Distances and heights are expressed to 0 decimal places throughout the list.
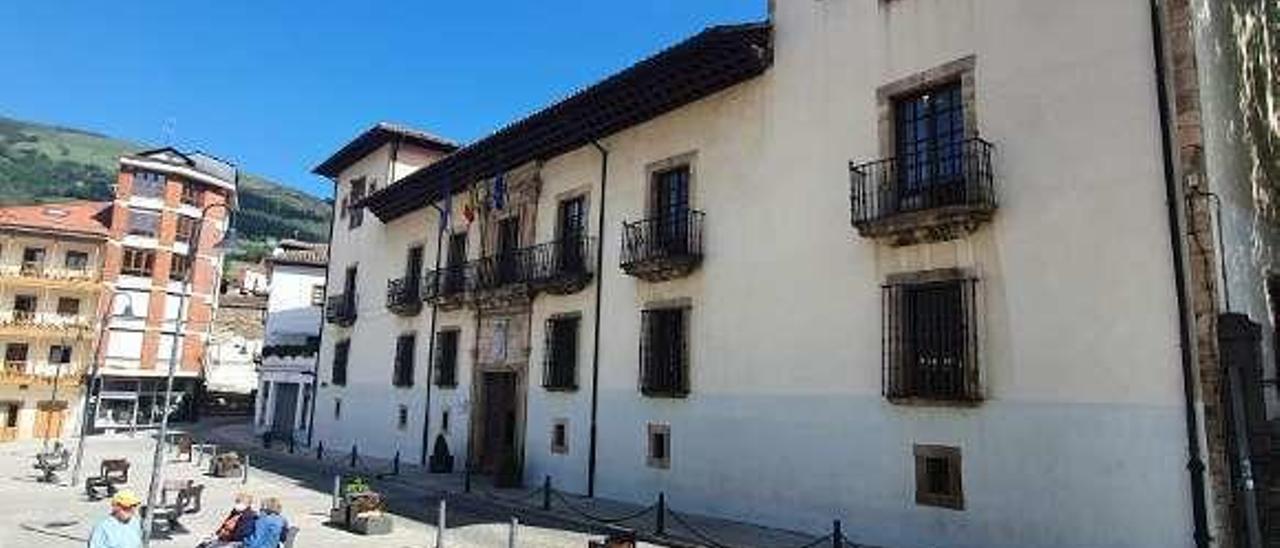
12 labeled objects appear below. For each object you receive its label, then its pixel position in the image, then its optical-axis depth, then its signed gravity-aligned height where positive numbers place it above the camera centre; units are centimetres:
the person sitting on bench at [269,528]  1105 -163
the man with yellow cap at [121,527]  883 -136
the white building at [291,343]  3894 +273
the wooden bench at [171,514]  1548 -210
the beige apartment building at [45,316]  4422 +391
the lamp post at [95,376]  4452 +92
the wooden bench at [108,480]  2059 -205
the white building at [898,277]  1177 +244
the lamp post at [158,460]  1351 -103
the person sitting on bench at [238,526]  1223 -180
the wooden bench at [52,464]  2411 -201
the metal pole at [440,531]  1424 -205
